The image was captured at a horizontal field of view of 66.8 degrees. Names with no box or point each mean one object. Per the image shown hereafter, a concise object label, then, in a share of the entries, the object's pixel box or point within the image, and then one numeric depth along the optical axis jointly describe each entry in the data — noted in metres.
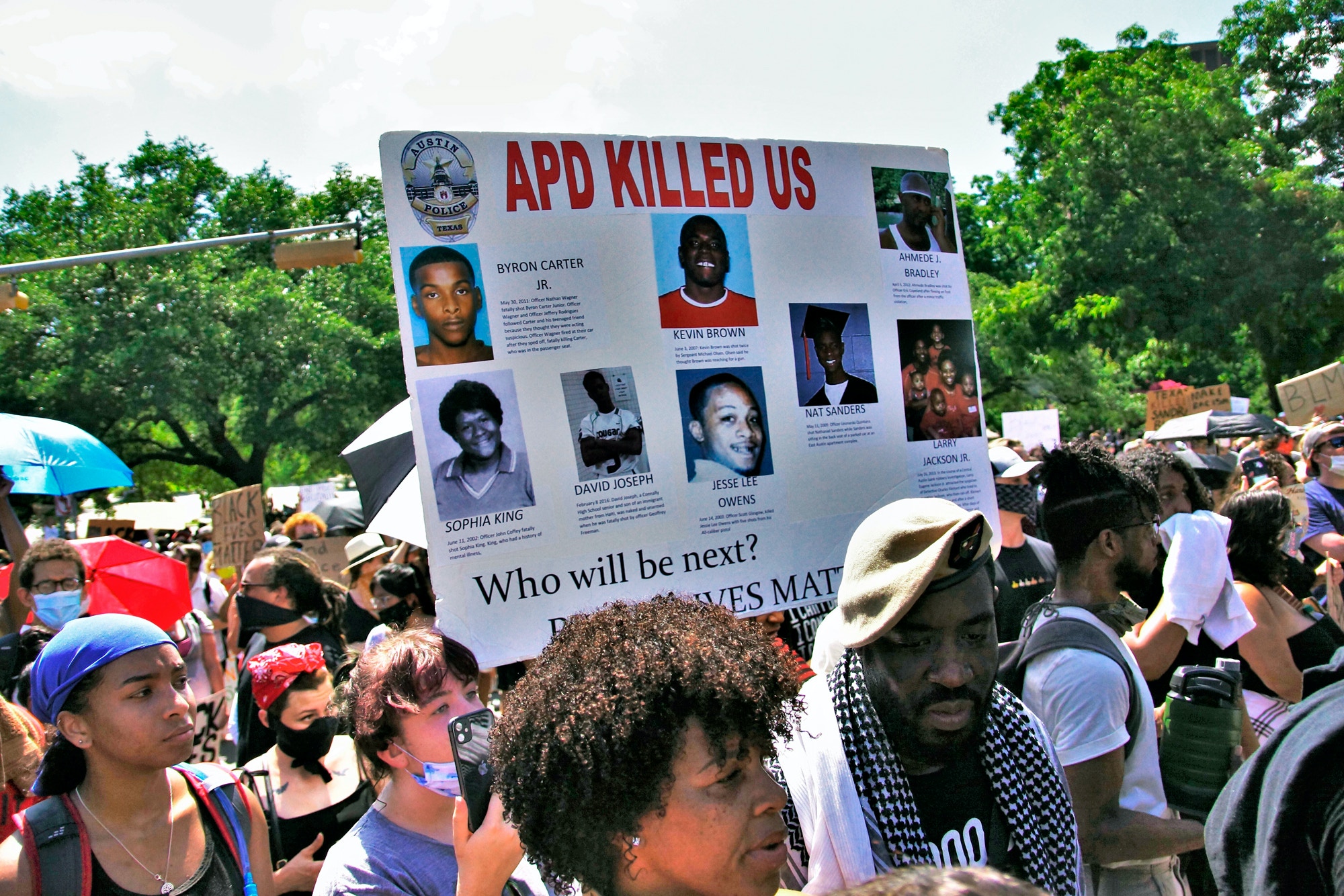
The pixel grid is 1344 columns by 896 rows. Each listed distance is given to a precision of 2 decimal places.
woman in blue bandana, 2.41
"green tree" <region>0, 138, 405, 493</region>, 21.92
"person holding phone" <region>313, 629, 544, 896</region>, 2.18
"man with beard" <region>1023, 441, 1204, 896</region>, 2.40
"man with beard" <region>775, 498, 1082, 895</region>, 2.03
